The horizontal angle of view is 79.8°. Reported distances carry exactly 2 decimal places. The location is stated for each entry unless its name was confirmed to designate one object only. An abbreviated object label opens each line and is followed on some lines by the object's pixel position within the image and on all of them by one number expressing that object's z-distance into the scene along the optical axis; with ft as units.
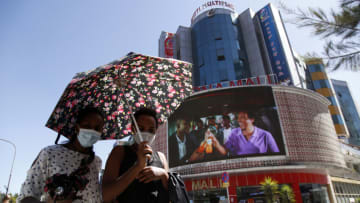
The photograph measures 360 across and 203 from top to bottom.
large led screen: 73.88
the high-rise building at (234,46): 107.14
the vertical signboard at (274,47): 100.89
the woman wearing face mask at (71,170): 5.65
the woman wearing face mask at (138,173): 5.54
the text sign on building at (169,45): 131.44
